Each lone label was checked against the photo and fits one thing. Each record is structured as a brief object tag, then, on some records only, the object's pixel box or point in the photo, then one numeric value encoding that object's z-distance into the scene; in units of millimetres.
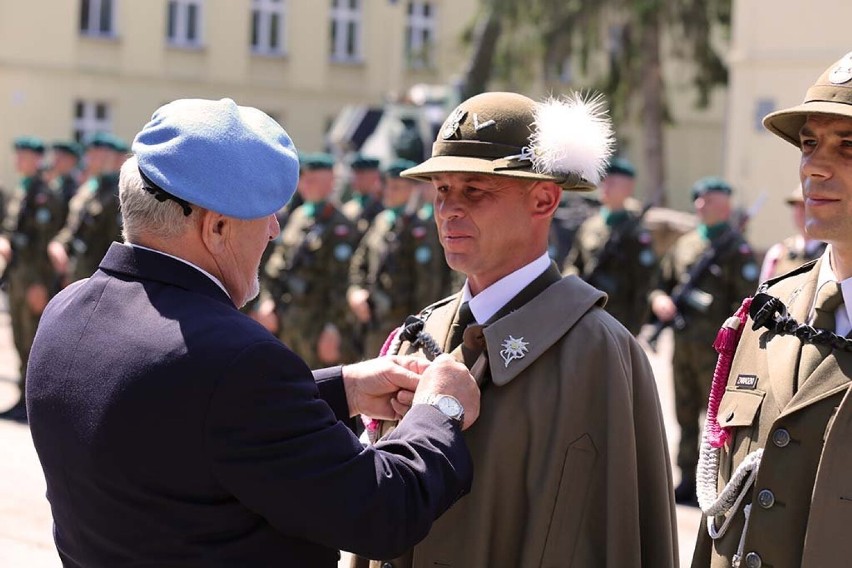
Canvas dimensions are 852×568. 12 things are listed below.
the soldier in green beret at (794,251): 8117
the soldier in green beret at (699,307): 8852
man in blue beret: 2631
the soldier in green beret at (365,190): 11414
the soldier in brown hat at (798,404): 2875
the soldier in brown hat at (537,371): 3105
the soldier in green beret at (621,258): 9797
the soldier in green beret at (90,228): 11328
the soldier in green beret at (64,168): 12047
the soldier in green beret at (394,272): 10453
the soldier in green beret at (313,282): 10547
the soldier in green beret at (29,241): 11500
